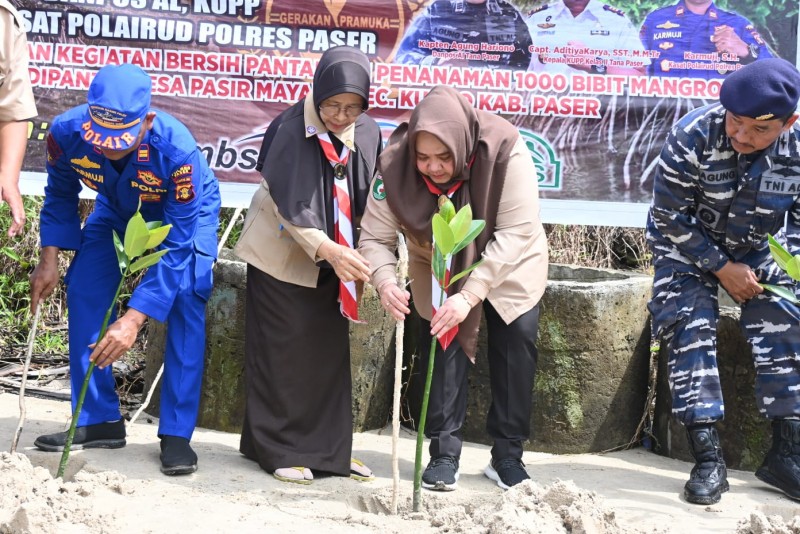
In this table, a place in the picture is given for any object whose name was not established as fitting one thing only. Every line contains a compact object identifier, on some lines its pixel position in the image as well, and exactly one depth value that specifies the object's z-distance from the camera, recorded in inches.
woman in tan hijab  148.4
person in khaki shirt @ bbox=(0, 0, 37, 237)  144.8
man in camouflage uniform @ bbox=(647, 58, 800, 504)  159.0
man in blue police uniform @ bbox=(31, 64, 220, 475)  151.3
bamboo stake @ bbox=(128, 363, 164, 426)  187.4
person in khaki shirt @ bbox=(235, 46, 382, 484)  156.0
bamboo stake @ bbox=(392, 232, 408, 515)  135.4
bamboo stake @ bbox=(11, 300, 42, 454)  149.7
